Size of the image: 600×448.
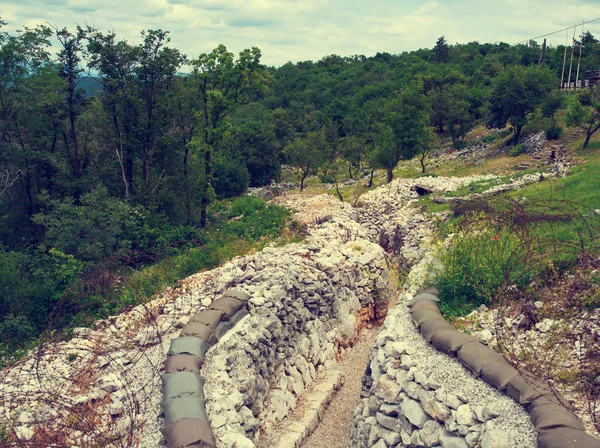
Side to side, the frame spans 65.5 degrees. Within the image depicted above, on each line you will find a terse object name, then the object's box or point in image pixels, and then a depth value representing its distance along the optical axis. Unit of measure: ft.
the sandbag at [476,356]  31.40
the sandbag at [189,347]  36.04
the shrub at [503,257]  39.70
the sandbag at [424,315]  38.68
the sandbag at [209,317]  39.86
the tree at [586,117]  106.22
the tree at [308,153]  145.07
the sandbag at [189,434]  27.35
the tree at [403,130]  112.57
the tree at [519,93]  134.31
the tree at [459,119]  161.17
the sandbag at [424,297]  42.27
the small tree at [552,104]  129.29
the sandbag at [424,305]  40.70
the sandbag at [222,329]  40.31
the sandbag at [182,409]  29.53
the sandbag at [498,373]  29.48
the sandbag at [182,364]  34.35
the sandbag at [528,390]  27.71
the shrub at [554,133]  123.03
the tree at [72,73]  79.05
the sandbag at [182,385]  31.58
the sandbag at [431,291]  43.70
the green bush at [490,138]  153.07
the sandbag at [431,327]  36.58
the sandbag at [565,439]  23.56
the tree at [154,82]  80.69
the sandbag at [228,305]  41.91
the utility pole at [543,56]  156.17
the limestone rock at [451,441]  27.12
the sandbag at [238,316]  42.32
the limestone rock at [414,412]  30.25
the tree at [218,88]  78.02
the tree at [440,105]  167.43
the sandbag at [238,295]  44.21
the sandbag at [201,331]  38.16
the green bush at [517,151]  126.41
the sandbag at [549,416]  25.17
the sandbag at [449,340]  33.95
